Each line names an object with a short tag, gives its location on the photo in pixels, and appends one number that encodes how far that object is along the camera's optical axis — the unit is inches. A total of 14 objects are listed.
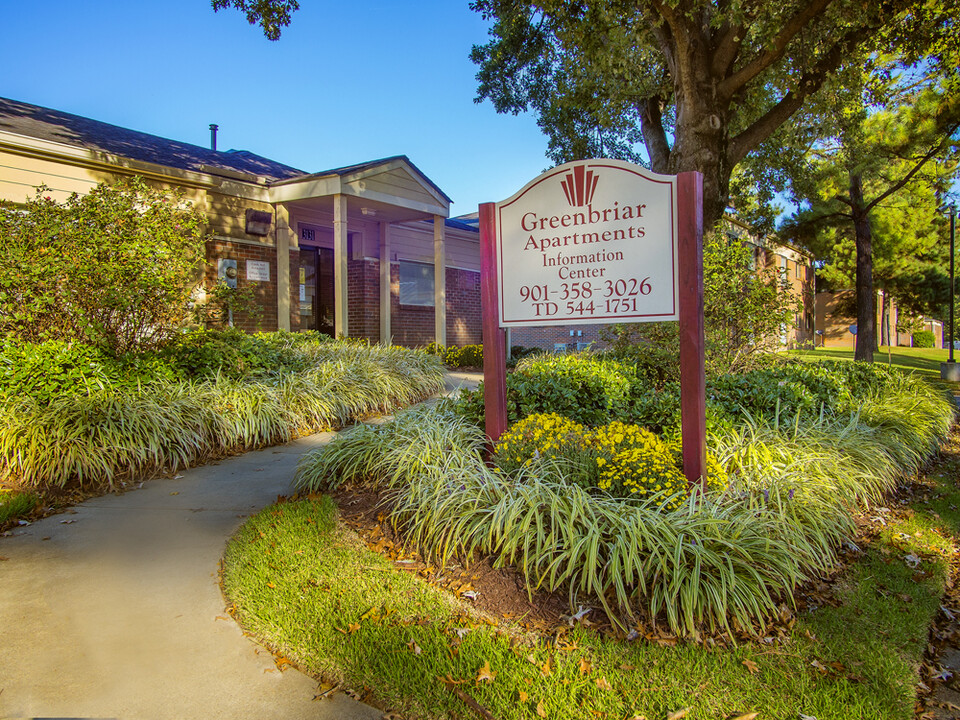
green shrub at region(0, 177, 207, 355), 238.4
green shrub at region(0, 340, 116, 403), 219.3
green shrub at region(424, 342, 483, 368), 529.7
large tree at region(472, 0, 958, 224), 304.3
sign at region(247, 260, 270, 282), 465.0
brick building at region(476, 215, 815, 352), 733.9
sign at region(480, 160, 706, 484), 159.3
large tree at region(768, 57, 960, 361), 462.9
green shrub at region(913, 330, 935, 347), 1537.9
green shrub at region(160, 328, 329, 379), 280.4
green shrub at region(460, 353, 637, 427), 217.3
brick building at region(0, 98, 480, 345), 372.6
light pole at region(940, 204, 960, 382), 579.2
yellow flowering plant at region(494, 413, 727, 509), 150.8
